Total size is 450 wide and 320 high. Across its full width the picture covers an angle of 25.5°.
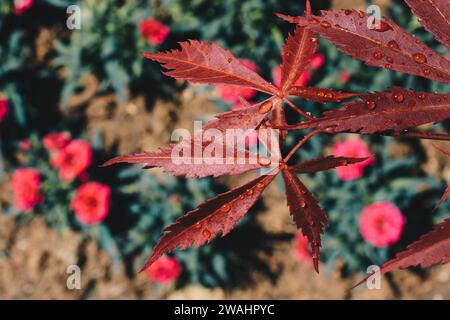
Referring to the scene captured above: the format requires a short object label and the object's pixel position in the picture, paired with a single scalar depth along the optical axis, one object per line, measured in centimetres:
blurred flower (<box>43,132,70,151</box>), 83
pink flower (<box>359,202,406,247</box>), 77
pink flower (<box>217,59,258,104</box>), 79
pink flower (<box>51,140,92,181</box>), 81
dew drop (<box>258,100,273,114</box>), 44
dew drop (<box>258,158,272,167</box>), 47
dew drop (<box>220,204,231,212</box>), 47
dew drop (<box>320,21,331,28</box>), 42
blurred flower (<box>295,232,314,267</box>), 81
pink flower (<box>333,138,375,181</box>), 78
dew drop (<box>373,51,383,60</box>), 41
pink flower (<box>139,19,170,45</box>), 82
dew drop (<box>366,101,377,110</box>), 37
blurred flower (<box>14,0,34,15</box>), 84
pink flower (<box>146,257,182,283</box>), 81
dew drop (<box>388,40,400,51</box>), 42
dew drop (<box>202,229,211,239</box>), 46
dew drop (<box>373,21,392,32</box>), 42
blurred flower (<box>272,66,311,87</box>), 79
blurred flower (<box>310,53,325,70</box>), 81
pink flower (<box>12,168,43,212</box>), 81
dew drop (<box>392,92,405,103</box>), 38
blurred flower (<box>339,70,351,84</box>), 83
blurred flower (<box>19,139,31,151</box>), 86
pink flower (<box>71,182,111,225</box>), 79
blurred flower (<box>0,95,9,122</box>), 84
